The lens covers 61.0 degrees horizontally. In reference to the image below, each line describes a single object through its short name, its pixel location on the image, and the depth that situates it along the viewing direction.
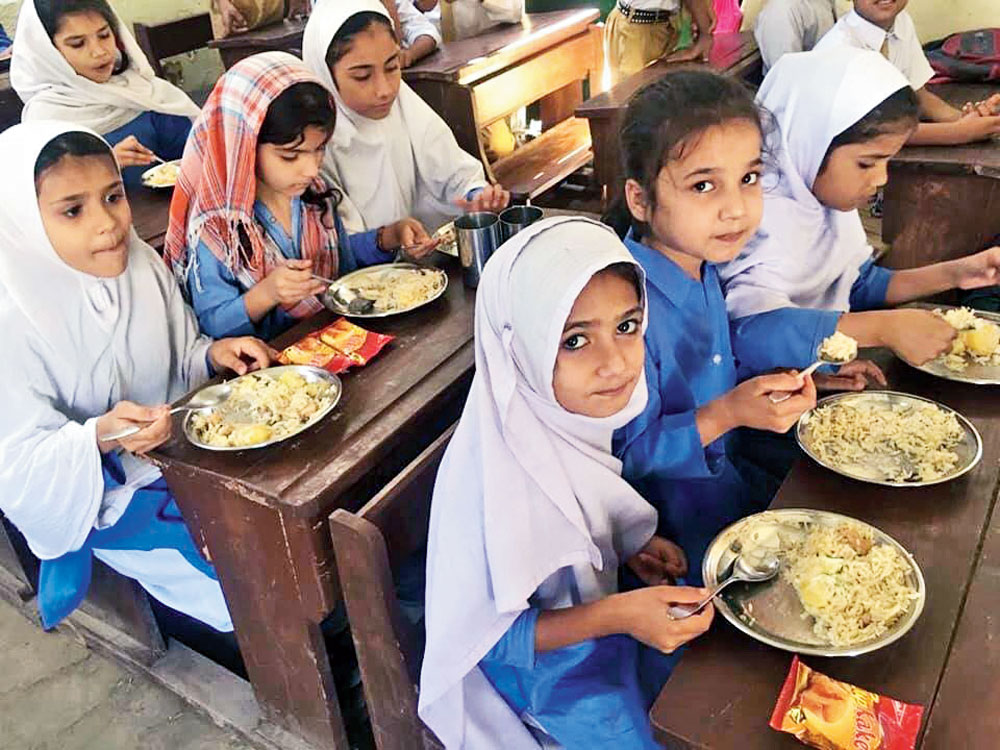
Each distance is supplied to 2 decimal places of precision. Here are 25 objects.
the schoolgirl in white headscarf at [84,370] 1.69
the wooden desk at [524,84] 3.36
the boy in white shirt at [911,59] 2.74
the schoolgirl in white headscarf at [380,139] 2.41
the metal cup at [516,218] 1.94
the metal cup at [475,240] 1.93
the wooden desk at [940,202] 2.69
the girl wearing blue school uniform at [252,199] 1.94
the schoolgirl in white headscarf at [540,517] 1.17
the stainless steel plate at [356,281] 1.90
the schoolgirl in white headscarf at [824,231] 1.66
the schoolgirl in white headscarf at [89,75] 3.12
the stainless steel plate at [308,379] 1.46
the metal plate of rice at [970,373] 1.48
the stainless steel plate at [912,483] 1.24
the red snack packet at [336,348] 1.70
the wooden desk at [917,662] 0.90
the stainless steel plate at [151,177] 2.88
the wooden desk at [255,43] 3.96
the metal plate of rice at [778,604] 0.98
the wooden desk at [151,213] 2.47
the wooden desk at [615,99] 3.21
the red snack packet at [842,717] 0.86
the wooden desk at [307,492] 1.40
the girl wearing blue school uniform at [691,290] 1.42
